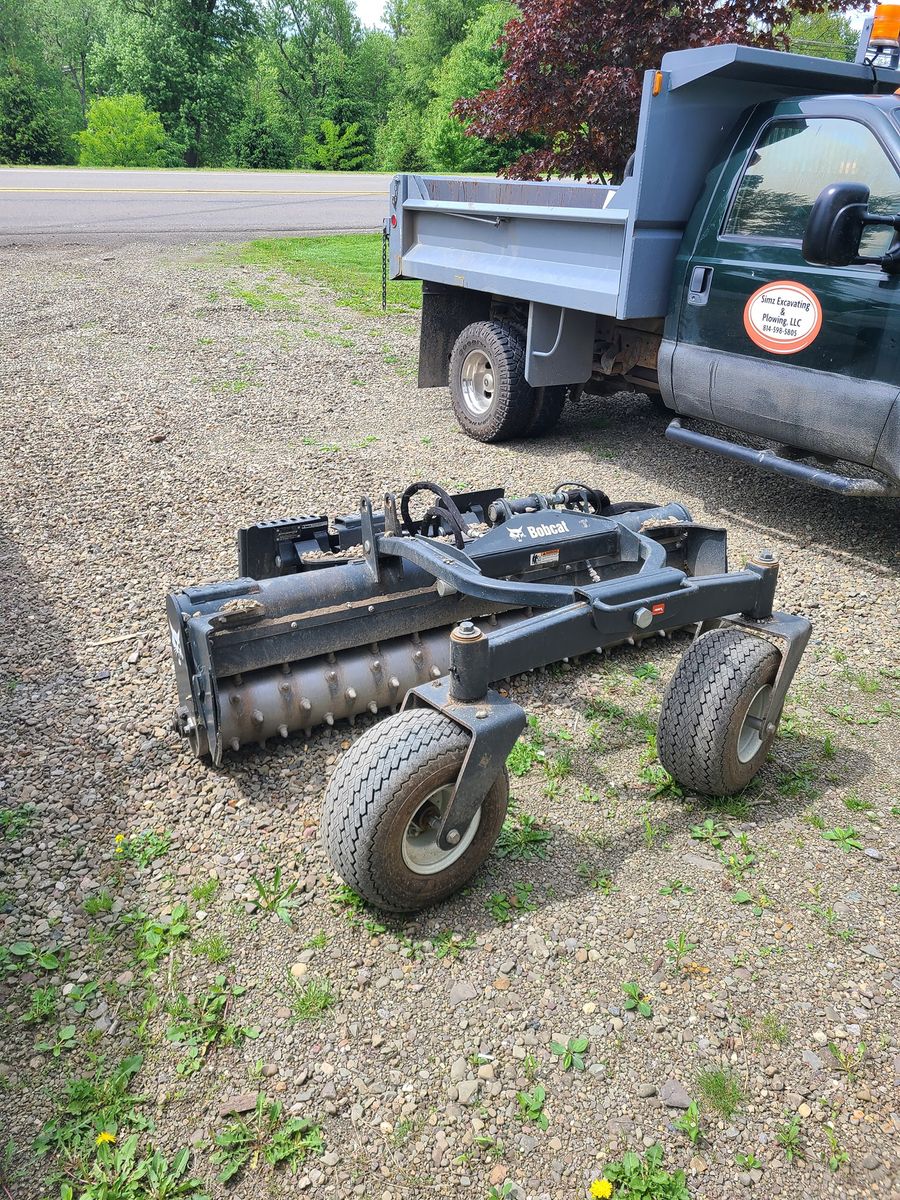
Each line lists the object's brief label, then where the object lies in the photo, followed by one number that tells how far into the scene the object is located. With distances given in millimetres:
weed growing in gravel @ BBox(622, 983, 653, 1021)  2488
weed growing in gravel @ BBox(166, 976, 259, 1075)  2375
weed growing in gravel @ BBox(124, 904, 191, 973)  2646
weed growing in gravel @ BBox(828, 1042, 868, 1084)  2314
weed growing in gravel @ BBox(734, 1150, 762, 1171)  2096
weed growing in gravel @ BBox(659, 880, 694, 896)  2887
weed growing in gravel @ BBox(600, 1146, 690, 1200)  2031
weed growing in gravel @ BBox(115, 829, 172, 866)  3029
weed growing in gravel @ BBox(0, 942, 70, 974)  2613
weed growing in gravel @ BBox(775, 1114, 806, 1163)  2118
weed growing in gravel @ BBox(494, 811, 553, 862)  3049
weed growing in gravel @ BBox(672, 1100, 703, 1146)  2150
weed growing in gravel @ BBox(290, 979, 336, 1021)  2484
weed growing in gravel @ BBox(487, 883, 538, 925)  2791
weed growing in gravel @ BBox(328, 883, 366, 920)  2820
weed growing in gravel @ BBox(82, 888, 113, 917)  2803
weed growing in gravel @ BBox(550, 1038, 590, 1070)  2338
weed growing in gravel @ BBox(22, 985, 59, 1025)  2459
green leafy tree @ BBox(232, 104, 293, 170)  40125
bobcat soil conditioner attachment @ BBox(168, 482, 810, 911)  2564
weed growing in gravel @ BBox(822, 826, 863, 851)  3107
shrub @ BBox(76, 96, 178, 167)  37094
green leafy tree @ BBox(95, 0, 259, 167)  42375
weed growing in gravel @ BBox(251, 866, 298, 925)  2822
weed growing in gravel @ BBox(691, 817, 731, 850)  3105
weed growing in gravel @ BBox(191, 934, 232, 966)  2650
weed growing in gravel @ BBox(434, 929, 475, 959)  2668
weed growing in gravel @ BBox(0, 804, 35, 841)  3098
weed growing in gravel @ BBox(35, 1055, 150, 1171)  2148
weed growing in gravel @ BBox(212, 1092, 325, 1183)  2121
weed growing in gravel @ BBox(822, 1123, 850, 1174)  2100
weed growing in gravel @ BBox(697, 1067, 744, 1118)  2223
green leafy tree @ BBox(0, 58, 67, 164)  36219
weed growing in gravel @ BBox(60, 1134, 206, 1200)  2049
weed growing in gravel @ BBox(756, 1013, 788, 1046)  2396
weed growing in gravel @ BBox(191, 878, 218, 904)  2865
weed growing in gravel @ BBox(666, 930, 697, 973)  2644
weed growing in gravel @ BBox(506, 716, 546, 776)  3473
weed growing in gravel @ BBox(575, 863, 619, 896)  2898
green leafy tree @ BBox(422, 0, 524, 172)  28245
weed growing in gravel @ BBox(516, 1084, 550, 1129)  2205
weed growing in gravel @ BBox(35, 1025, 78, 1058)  2381
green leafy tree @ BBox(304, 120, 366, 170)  40250
